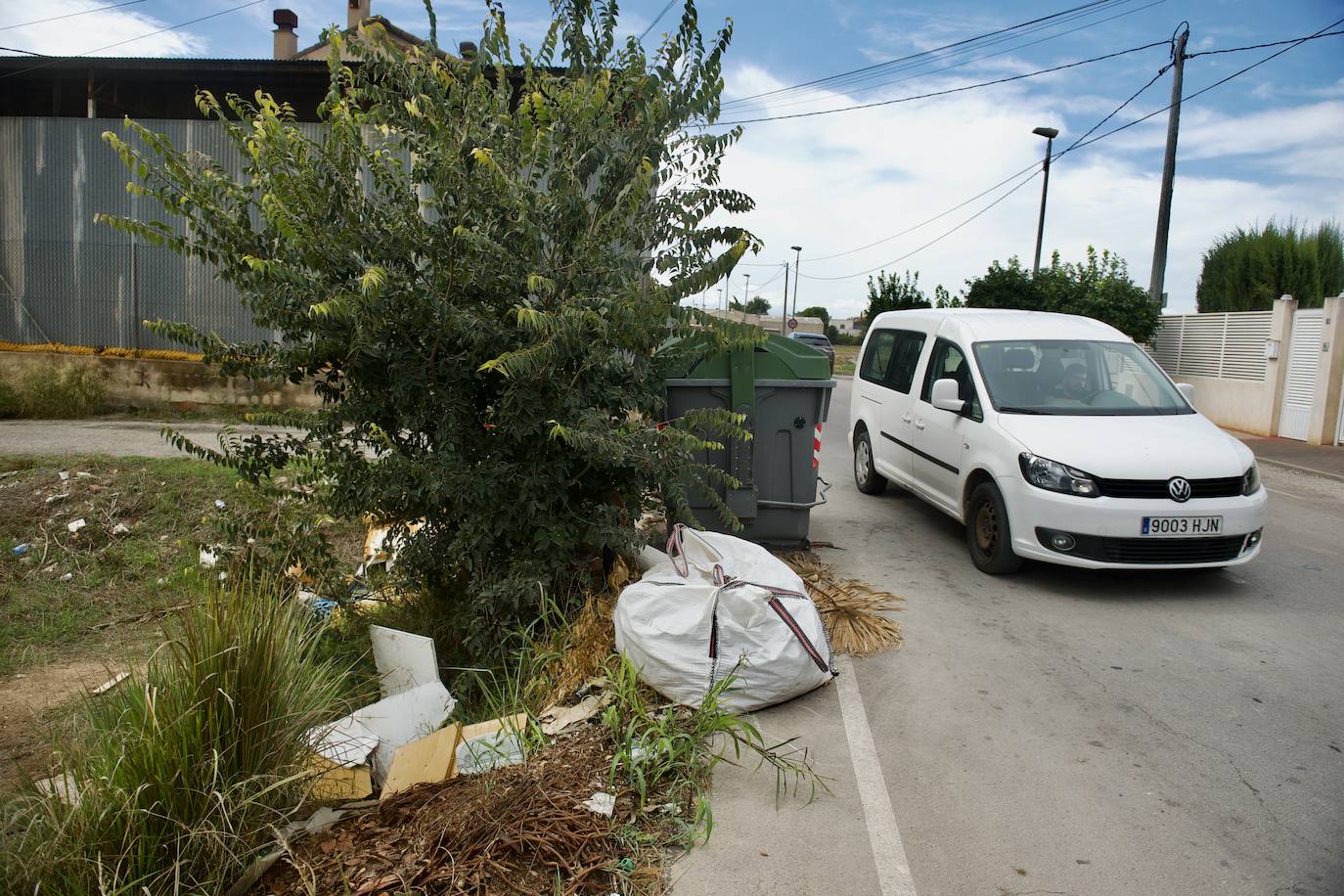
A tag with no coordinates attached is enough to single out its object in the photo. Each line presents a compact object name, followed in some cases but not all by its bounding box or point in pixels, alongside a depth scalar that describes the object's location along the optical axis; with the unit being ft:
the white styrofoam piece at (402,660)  15.30
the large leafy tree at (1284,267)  71.51
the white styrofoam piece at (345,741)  11.92
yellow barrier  48.52
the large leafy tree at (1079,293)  62.90
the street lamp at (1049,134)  82.84
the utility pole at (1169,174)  57.31
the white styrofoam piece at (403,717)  13.03
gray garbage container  22.13
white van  19.85
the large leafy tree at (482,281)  15.07
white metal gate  51.21
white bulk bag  14.02
